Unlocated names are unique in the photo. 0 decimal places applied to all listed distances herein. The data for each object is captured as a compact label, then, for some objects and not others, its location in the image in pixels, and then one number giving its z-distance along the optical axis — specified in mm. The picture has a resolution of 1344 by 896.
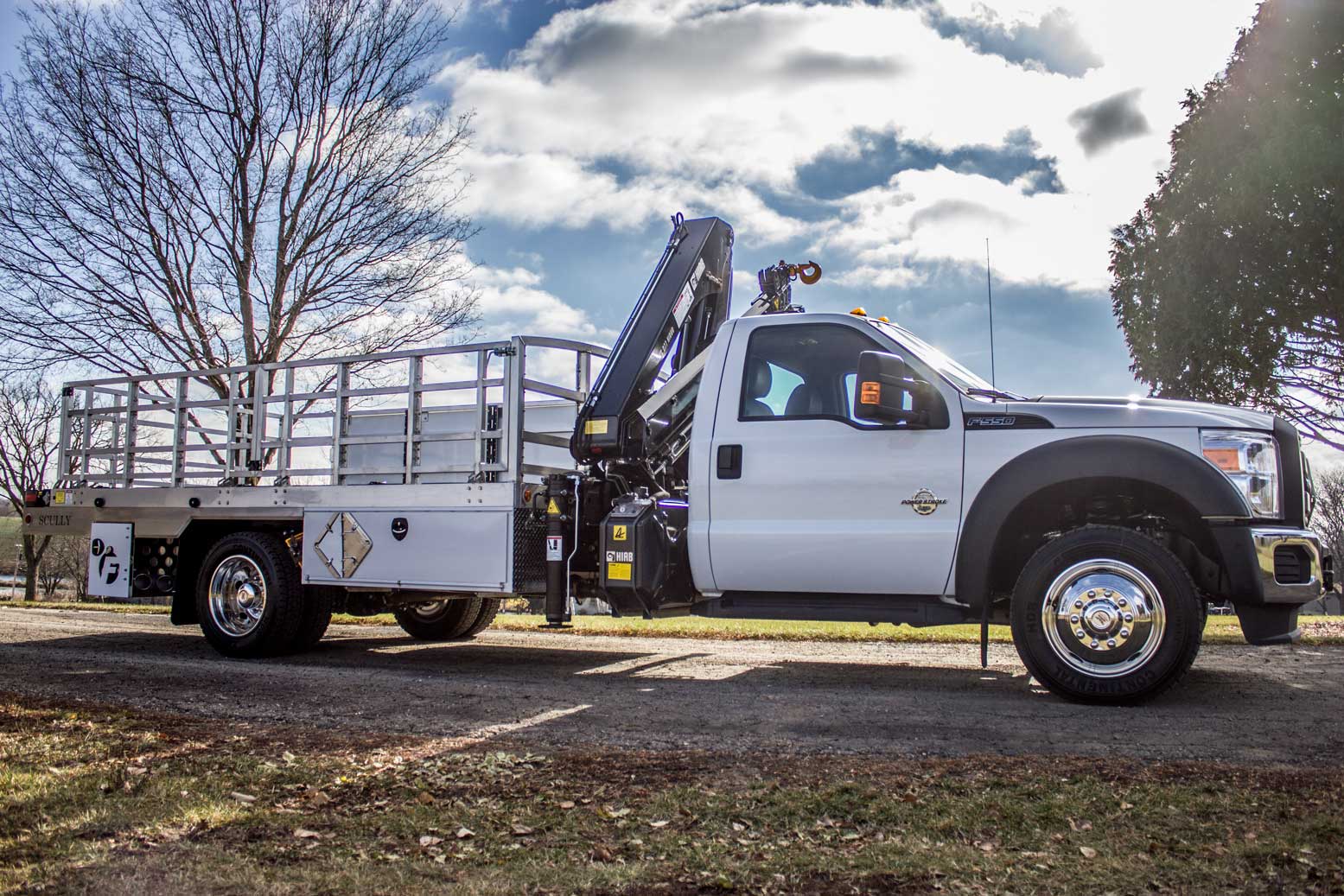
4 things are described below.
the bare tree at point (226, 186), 16281
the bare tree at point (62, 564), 45716
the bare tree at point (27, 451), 32938
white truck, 5734
